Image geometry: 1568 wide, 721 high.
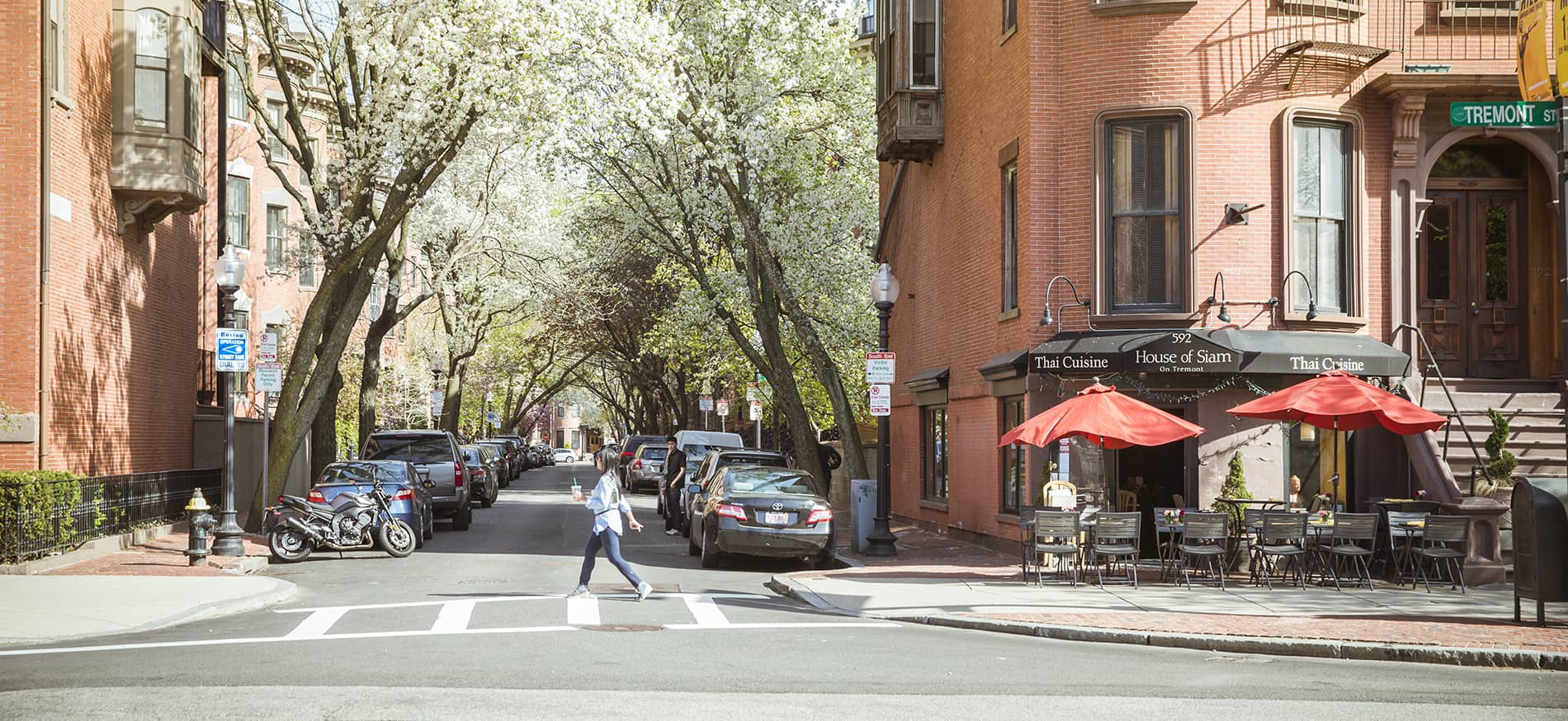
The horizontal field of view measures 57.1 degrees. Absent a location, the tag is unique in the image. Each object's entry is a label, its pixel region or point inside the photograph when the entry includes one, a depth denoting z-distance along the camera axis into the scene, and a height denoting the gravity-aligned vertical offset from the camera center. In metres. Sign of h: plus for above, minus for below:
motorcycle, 20.06 -1.78
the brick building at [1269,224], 18.61 +2.35
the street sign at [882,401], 20.87 -0.01
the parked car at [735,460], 23.19 -0.97
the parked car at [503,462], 51.41 -2.20
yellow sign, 13.16 +3.18
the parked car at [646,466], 43.94 -1.98
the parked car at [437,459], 26.88 -1.09
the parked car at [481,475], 34.34 -1.80
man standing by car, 26.62 -1.64
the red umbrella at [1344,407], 16.09 -0.09
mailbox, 12.79 -1.30
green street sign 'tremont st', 16.14 +3.22
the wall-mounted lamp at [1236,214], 18.53 +2.39
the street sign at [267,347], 20.92 +0.80
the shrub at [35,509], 17.33 -1.32
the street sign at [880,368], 21.00 +0.48
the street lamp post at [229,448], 19.66 -0.63
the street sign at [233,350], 20.05 +0.73
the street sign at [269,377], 21.08 +0.37
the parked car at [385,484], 21.58 -1.26
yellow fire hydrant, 18.81 -1.74
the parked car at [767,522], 18.95 -1.61
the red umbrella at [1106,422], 16.30 -0.26
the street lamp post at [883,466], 20.81 -0.96
